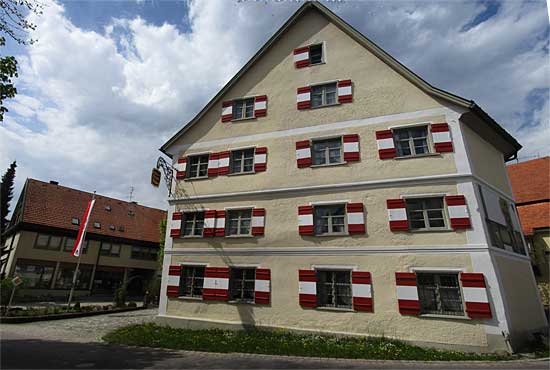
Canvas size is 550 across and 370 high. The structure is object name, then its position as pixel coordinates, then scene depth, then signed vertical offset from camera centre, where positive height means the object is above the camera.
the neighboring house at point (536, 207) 19.19 +5.43
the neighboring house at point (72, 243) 26.08 +3.94
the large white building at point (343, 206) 10.57 +3.26
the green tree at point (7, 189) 33.00 +10.31
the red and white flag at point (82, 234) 17.14 +2.88
